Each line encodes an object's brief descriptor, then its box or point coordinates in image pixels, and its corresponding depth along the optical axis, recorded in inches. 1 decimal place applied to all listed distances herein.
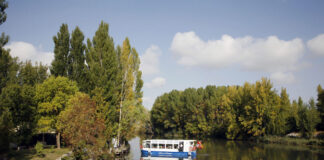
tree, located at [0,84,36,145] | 1254.3
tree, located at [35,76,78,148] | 1464.1
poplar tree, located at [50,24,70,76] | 1716.3
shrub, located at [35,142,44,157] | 1173.1
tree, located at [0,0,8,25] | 979.0
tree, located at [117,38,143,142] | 1678.5
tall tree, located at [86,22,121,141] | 1478.8
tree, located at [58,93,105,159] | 1054.4
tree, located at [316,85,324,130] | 2304.4
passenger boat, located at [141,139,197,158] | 1599.4
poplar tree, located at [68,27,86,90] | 1744.6
